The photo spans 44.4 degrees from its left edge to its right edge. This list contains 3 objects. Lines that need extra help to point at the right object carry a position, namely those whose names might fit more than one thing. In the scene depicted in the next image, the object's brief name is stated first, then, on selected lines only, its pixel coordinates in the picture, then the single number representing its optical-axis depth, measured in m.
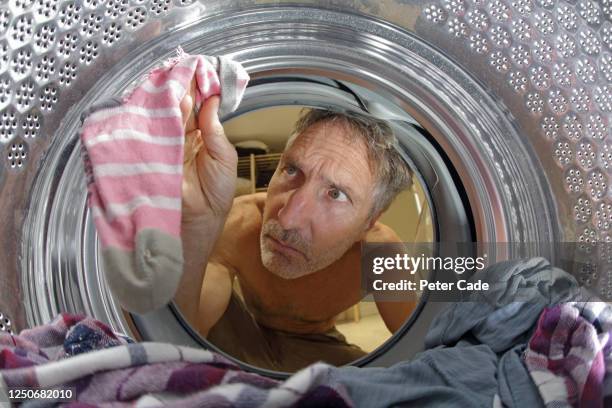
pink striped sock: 0.67
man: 0.91
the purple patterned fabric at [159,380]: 0.56
